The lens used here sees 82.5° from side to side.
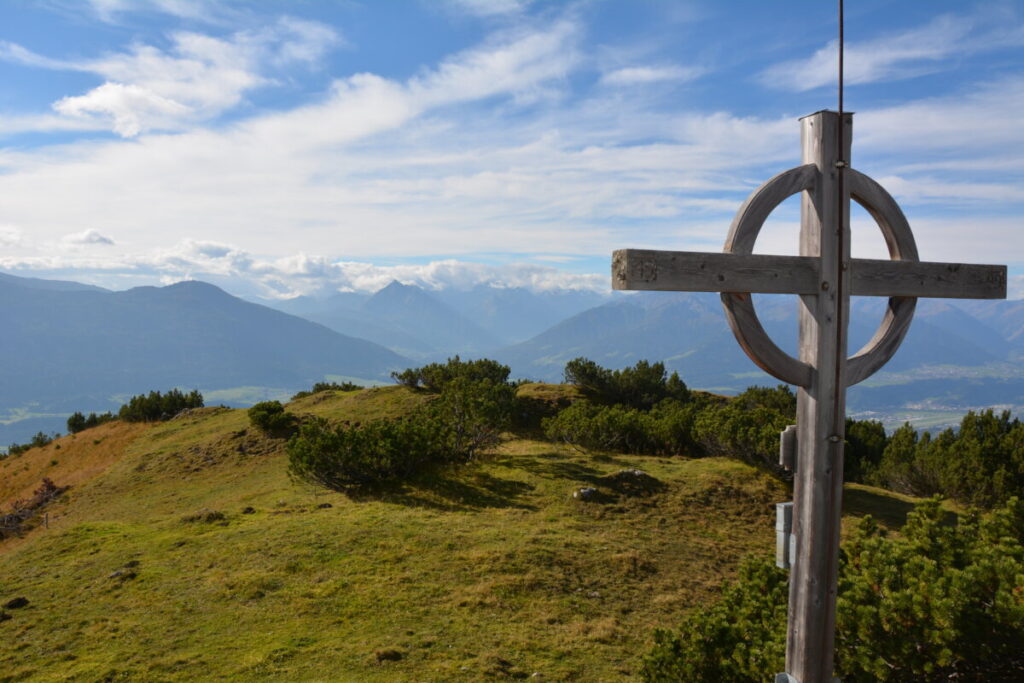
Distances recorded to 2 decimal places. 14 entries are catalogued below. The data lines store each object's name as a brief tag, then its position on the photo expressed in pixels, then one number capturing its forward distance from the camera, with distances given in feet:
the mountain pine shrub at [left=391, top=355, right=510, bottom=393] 126.52
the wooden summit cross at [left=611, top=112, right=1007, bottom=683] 12.80
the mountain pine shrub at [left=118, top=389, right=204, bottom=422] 140.87
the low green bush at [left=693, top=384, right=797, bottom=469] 73.56
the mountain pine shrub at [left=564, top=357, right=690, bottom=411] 129.90
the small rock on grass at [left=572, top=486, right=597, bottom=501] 62.13
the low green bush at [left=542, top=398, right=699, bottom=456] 90.02
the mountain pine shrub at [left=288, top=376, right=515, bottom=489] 65.41
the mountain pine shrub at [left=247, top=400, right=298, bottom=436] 107.34
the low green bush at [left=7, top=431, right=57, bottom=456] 140.36
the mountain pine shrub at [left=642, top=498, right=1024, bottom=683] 17.54
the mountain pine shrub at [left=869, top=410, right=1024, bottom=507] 67.72
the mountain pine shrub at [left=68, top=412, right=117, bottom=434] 152.76
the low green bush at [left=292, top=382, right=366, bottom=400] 154.81
